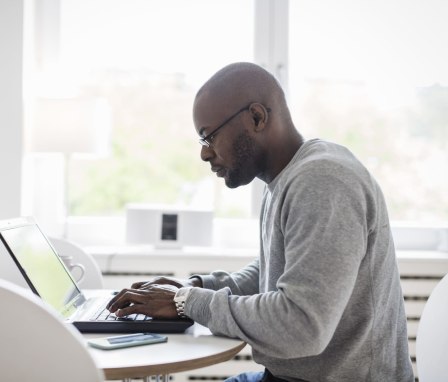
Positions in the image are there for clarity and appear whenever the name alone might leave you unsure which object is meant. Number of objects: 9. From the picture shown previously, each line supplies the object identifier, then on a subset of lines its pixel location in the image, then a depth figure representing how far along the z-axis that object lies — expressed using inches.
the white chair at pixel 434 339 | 54.7
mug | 73.4
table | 41.7
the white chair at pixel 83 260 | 82.0
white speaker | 107.9
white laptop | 51.3
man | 43.9
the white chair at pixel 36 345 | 33.8
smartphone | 46.1
